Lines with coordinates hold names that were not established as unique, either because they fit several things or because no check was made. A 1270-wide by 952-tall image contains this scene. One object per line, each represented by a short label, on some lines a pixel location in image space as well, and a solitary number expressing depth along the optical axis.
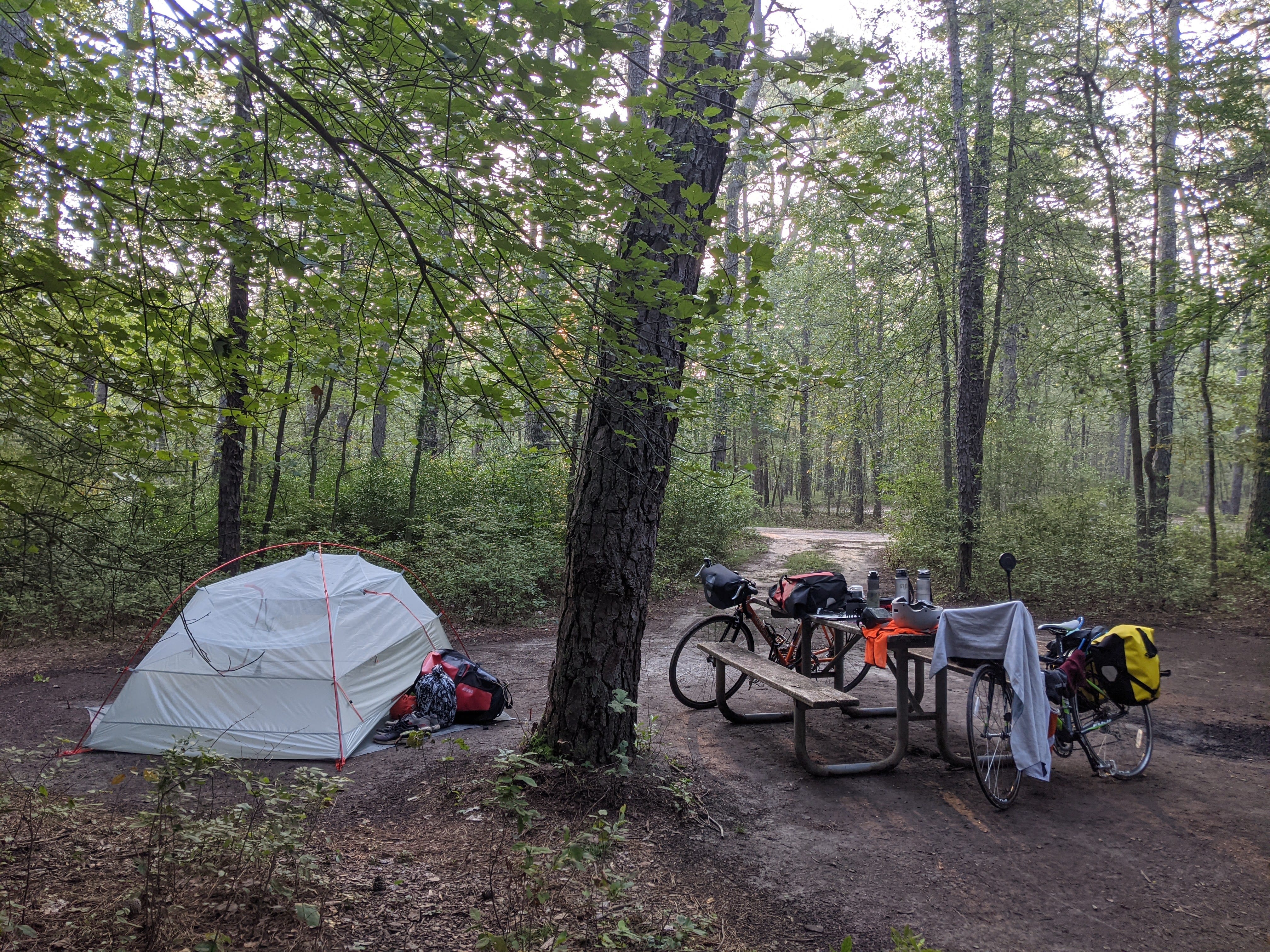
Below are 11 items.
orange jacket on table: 4.71
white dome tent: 5.24
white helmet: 4.59
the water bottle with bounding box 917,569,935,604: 4.99
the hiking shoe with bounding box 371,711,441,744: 5.45
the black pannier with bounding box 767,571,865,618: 5.47
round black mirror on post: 5.03
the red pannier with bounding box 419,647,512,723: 5.67
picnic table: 4.28
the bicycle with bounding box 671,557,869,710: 5.89
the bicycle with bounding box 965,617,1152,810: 4.29
